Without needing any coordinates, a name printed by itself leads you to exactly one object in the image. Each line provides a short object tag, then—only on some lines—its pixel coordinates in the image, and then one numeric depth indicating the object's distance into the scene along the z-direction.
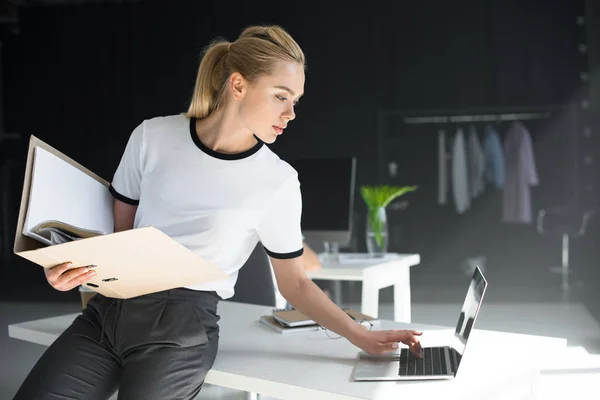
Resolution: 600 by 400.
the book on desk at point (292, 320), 1.86
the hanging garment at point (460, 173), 7.44
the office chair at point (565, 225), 6.81
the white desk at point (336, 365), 1.37
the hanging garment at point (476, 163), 7.42
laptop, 1.43
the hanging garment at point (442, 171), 7.51
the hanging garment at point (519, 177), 7.27
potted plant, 3.30
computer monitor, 3.30
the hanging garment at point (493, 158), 7.38
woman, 1.55
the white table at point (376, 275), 3.04
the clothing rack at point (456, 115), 7.35
